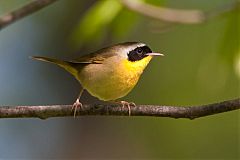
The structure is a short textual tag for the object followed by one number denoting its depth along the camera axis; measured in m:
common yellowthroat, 6.57
